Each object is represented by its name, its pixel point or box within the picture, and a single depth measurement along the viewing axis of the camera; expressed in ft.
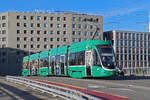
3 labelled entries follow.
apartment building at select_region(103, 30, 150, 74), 320.09
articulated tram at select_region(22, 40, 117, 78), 79.41
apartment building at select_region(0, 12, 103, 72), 292.81
